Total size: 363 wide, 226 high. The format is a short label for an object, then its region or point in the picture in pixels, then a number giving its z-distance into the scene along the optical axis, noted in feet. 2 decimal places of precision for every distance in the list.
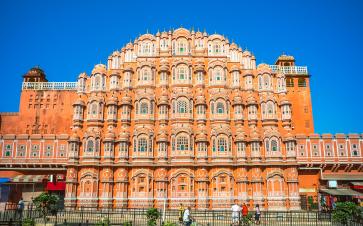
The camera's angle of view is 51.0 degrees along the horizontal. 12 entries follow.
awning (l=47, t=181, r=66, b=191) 136.67
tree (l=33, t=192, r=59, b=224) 89.35
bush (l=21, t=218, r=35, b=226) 73.11
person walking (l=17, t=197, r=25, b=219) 88.31
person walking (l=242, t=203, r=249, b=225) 81.62
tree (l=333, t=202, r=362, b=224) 78.84
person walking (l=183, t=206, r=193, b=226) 83.15
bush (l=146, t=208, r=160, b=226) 82.07
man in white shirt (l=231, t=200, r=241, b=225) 87.74
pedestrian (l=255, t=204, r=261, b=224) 95.28
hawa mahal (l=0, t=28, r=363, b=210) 132.77
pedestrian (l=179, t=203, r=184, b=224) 93.77
